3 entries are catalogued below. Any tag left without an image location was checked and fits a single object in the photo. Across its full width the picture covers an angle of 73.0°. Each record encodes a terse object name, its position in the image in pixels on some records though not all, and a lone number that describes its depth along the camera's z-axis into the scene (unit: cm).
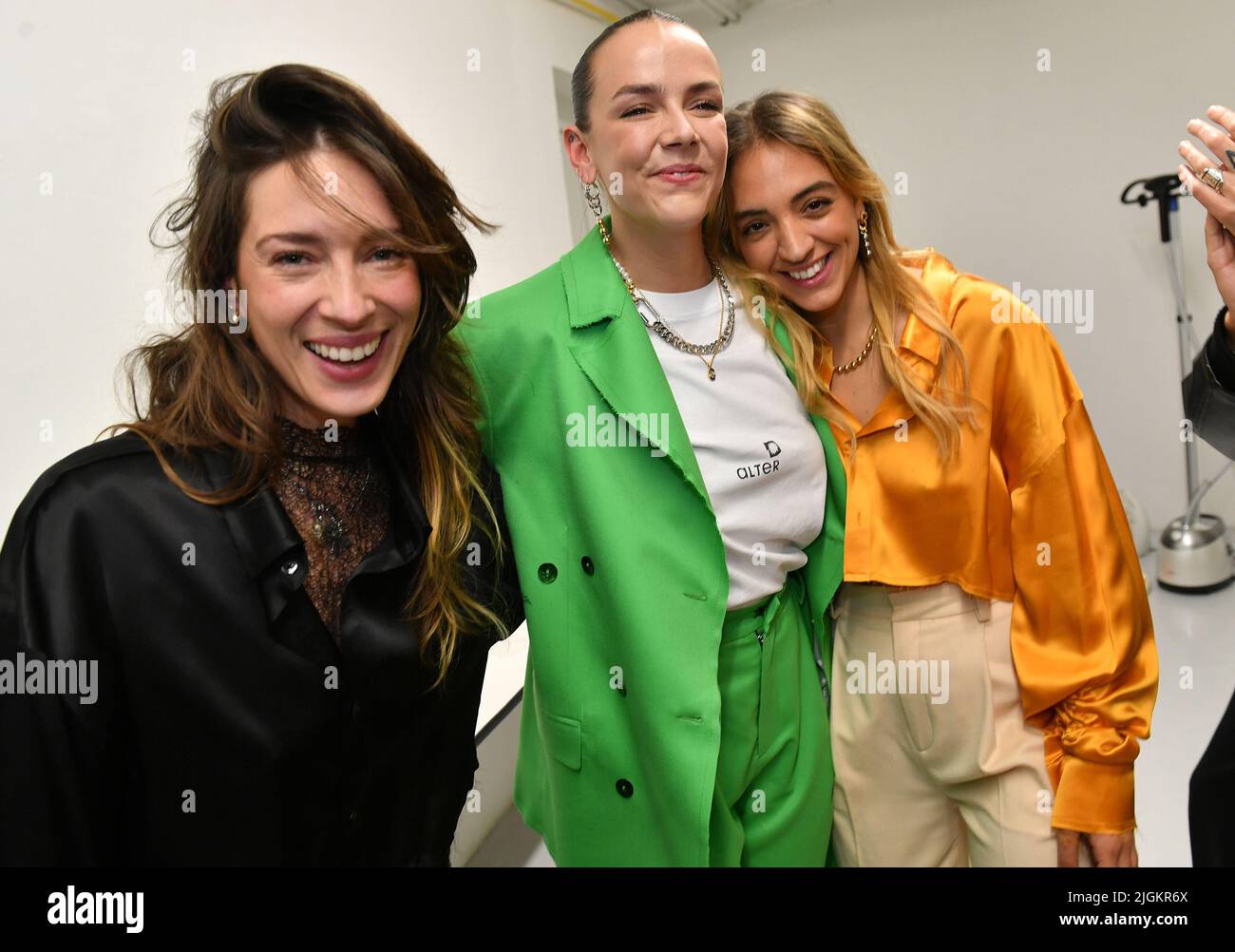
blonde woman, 125
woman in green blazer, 120
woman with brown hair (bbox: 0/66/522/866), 82
